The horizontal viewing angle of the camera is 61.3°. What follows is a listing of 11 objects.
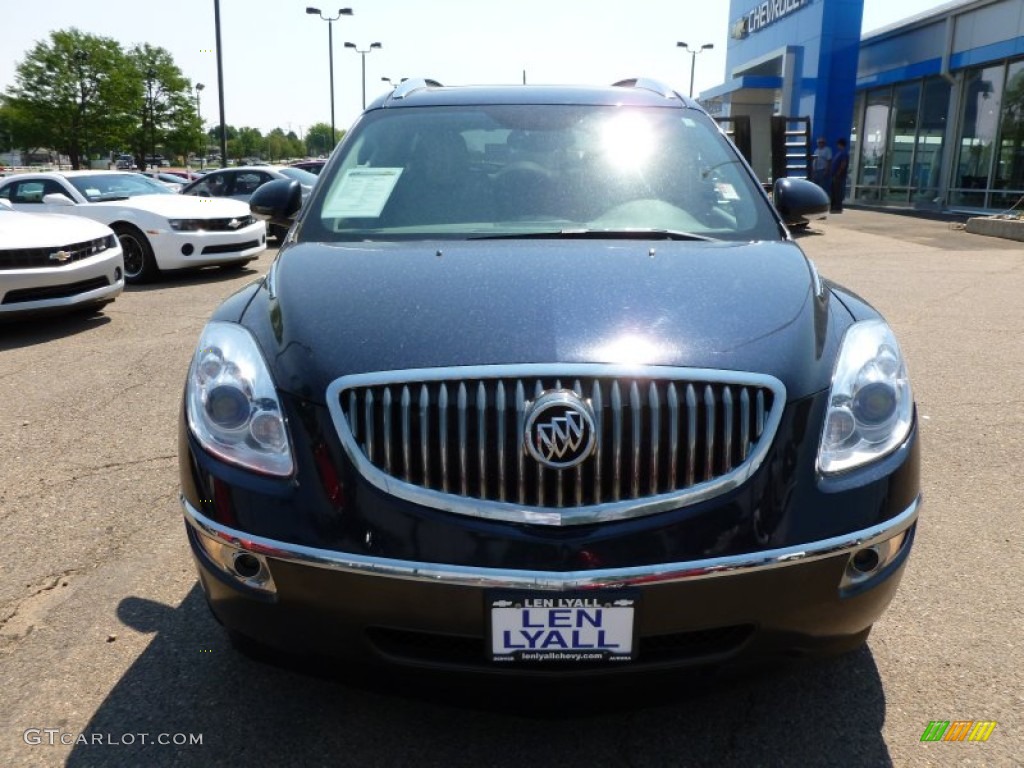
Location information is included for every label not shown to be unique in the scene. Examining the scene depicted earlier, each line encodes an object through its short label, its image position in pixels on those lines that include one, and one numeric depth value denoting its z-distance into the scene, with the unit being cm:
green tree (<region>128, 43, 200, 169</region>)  4846
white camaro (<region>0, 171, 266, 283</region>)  1032
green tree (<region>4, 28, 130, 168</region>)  4219
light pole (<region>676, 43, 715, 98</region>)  4756
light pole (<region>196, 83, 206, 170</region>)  5146
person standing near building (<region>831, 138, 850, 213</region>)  2059
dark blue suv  184
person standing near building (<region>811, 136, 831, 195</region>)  2156
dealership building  2072
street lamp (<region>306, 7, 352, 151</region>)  3997
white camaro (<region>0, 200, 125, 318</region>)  705
